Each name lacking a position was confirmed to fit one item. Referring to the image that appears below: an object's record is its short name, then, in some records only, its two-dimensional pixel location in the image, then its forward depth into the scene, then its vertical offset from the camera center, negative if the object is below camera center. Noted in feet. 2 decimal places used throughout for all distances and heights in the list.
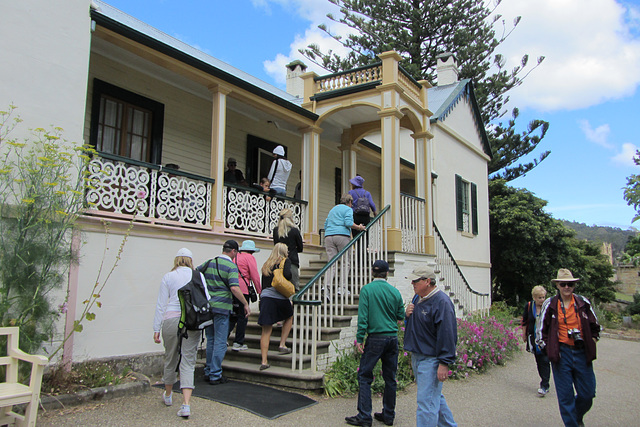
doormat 17.02 -5.08
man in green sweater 16.17 -2.48
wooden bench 12.78 -3.52
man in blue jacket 13.25 -2.18
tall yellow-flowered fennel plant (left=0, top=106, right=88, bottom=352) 15.79 +1.20
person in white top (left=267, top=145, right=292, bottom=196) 30.42 +6.02
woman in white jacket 16.37 -2.45
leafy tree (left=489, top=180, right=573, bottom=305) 63.21 +3.47
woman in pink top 22.40 -0.71
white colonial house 19.45 +6.91
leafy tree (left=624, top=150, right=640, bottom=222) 45.01 +7.55
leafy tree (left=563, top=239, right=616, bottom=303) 66.08 -0.39
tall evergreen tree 83.76 +40.27
